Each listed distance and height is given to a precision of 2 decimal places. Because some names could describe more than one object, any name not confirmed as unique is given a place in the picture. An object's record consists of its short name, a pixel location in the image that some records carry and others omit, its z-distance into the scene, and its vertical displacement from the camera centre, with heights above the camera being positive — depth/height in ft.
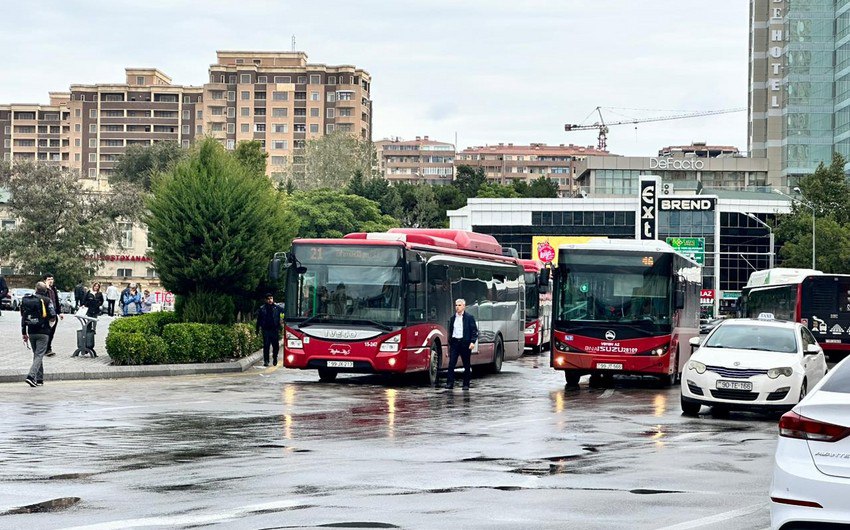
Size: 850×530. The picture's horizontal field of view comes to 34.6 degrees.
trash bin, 102.68 -5.54
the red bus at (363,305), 87.92 -2.60
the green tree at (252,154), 152.04 +13.84
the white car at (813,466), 24.86 -3.63
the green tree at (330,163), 420.77 +32.13
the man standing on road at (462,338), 86.20 -4.53
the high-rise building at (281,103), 640.99 +76.55
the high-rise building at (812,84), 400.47 +56.46
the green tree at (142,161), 463.01 +35.71
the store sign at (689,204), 388.16 +18.55
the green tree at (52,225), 306.14 +8.48
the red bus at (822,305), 147.02 -3.79
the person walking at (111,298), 230.07 -6.09
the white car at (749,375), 66.23 -5.19
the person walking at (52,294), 96.31 -2.66
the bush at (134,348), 95.66 -5.99
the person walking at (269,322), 108.27 -4.58
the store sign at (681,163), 537.65 +42.41
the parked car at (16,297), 287.20 -7.35
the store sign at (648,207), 371.35 +16.85
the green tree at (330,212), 329.79 +12.99
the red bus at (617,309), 91.56 -2.80
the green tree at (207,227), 107.76 +2.92
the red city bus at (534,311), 153.28 -5.04
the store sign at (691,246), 330.54 +5.64
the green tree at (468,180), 503.61 +32.88
